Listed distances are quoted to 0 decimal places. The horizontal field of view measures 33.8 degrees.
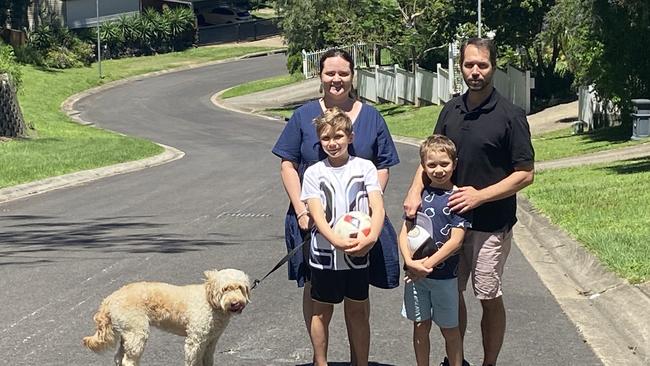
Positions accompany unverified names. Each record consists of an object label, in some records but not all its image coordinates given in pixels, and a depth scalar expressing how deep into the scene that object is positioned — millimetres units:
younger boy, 6125
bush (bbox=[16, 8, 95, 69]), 60475
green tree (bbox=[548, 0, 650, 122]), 26297
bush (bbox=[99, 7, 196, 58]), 70188
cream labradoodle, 6285
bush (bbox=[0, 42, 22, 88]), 32328
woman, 6426
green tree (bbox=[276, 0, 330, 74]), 50781
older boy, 6156
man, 6234
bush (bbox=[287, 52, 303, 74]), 56625
